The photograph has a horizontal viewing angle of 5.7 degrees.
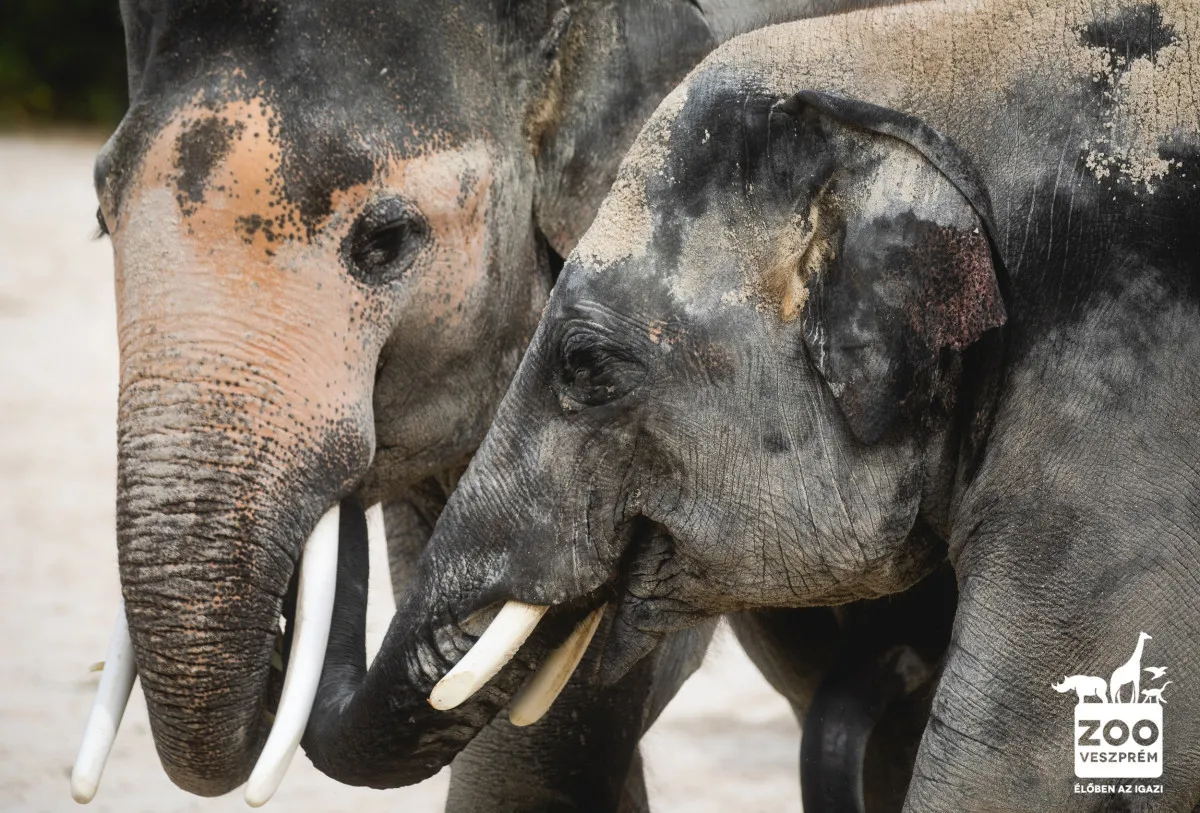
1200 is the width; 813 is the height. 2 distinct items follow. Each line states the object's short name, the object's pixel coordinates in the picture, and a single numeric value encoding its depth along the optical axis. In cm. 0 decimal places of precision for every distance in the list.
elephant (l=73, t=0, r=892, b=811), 1944
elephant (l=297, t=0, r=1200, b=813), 1876
